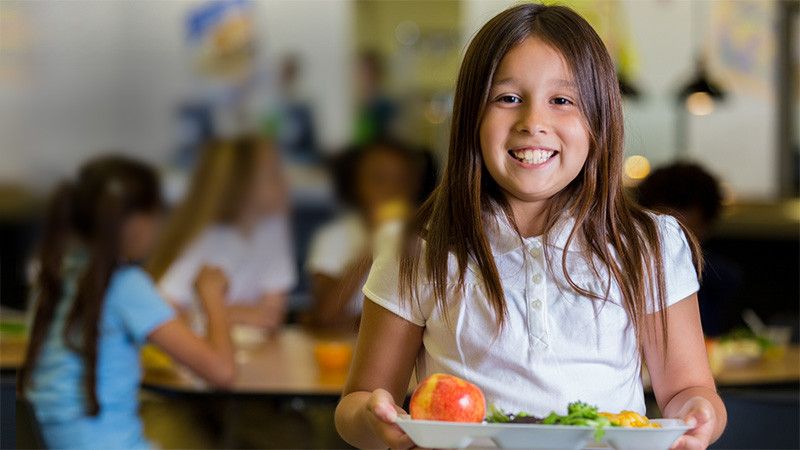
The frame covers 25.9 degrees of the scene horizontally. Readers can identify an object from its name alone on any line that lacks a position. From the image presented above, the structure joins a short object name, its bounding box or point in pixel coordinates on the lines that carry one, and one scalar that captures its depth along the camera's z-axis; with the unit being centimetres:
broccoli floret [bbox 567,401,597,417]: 168
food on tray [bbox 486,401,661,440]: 166
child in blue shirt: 302
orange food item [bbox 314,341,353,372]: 364
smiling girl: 183
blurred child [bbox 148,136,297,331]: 453
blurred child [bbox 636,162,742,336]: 370
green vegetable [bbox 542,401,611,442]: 164
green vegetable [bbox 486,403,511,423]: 170
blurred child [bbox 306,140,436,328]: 480
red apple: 169
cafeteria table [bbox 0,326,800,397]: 342
